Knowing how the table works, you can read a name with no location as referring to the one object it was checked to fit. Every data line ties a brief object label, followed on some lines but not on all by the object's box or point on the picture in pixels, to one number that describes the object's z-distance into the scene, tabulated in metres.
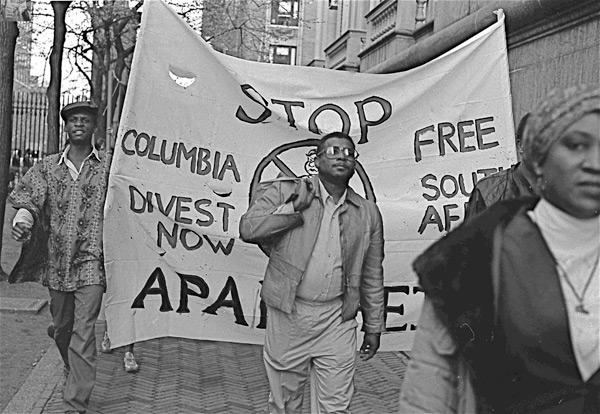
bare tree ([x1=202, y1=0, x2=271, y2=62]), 19.03
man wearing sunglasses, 4.67
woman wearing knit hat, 1.87
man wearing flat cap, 5.70
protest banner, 5.48
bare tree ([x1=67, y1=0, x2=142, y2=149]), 19.02
